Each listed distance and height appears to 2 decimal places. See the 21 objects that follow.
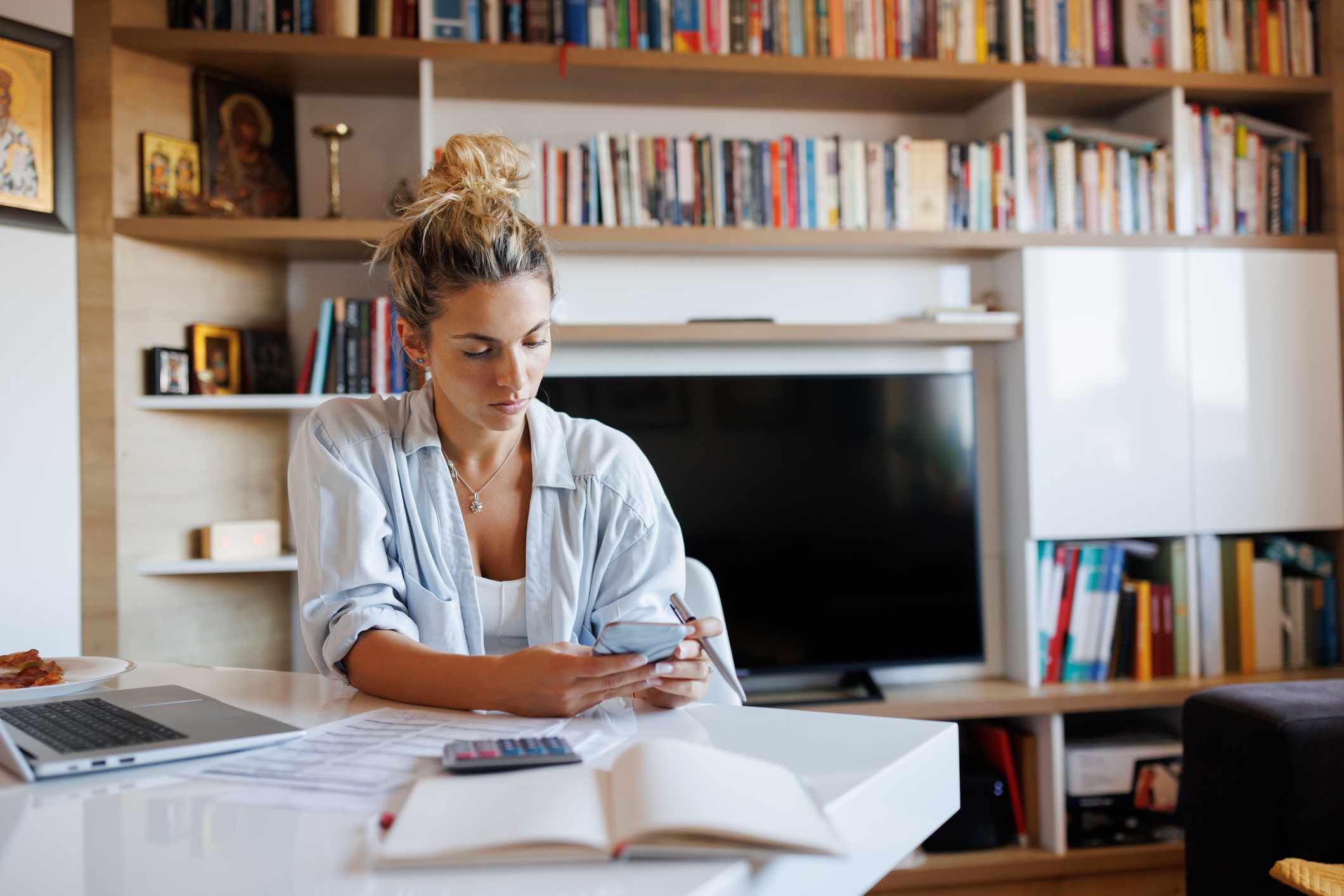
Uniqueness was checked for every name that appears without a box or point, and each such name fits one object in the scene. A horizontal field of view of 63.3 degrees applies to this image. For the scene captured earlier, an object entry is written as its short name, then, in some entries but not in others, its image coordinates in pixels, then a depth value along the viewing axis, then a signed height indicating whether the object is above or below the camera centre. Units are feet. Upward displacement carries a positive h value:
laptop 2.87 -0.75
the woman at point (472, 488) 4.28 -0.10
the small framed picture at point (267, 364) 8.41 +0.81
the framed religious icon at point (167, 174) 7.89 +2.20
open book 2.13 -0.74
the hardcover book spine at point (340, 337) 8.16 +0.97
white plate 3.77 -0.76
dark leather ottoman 5.34 -1.71
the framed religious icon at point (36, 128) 7.30 +2.36
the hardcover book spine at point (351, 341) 8.19 +0.95
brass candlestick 8.18 +2.27
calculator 2.67 -0.73
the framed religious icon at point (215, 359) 8.11 +0.83
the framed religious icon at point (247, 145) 8.31 +2.53
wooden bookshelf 7.66 +1.67
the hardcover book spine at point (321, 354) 8.21 +0.86
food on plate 3.91 -0.73
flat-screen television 8.66 -0.36
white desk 2.09 -0.80
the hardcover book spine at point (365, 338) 8.18 +0.96
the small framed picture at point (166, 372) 7.82 +0.72
